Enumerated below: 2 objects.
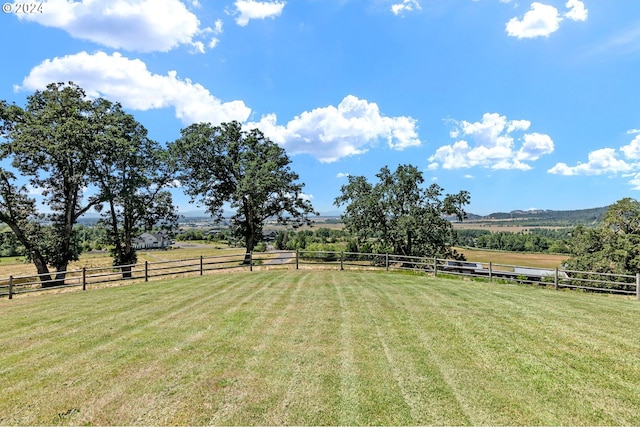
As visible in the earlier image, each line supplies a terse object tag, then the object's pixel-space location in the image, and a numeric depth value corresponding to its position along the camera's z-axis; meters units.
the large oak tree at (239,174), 22.95
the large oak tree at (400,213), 25.11
